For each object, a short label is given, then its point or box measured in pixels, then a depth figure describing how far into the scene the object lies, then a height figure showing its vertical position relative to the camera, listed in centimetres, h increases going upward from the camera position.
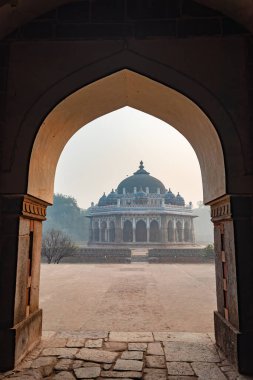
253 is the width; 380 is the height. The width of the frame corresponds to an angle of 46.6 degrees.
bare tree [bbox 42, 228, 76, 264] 1917 -45
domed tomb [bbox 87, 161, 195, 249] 3362 +274
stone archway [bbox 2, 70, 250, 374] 315 +103
